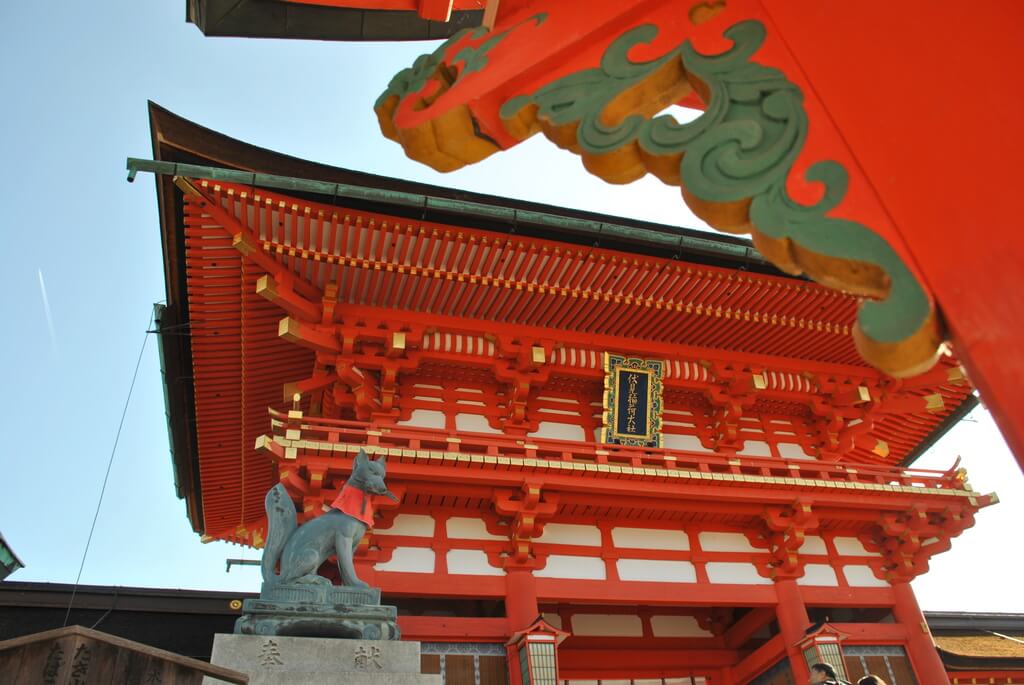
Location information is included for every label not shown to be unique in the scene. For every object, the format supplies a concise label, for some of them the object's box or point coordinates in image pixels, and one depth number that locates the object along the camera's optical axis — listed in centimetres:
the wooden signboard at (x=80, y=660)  300
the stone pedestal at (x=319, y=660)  566
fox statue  670
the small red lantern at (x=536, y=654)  835
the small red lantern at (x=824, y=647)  927
